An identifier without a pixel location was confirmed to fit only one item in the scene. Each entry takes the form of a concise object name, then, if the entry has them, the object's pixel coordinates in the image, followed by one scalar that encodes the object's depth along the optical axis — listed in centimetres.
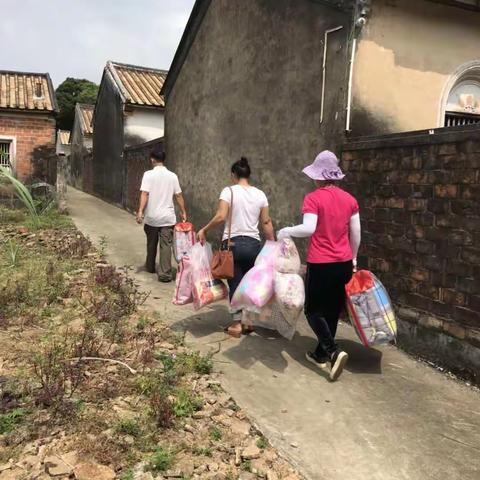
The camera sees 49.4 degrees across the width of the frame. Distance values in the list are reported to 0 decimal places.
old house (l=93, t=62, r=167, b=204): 1728
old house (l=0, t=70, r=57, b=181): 1543
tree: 4506
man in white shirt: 696
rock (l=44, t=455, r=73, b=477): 279
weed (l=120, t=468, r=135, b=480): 278
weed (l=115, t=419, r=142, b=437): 318
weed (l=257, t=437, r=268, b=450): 318
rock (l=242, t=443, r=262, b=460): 307
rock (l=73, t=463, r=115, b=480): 276
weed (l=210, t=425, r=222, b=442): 322
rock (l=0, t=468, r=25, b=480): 276
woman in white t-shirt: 475
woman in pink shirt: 407
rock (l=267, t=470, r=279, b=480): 288
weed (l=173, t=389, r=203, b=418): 344
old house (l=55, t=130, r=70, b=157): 3966
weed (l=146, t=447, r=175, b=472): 288
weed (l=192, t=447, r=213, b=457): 305
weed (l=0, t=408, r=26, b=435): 318
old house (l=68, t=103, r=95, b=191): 2544
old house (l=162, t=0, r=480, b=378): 436
